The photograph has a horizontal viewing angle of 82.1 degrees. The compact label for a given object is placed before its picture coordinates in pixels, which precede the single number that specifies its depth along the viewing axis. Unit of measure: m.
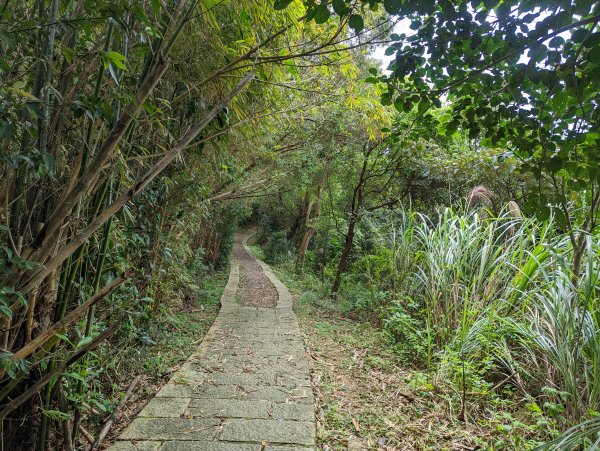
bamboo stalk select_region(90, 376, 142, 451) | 1.83
